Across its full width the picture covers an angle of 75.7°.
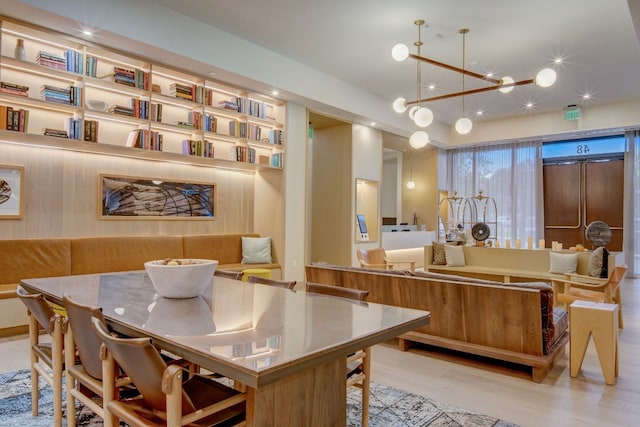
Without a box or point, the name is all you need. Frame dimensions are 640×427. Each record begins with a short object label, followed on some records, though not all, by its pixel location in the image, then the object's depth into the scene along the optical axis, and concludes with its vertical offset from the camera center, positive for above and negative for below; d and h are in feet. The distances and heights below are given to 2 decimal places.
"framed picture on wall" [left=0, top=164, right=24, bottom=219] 13.75 +1.06
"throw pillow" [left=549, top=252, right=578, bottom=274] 18.88 -1.84
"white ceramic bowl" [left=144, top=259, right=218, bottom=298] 6.40 -0.87
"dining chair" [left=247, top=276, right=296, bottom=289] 8.21 -1.24
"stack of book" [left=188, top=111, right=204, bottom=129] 17.38 +4.35
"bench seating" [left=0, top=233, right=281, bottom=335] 12.89 -1.25
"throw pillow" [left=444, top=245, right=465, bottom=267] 21.94 -1.77
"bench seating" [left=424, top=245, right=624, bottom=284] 19.16 -2.15
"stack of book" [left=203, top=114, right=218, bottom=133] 17.51 +4.29
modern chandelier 12.57 +4.43
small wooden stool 9.79 -2.69
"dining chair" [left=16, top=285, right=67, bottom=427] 6.31 -1.87
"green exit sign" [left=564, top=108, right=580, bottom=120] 26.32 +7.02
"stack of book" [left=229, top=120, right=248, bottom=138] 18.78 +4.32
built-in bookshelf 13.25 +4.51
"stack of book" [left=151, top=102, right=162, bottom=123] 16.01 +4.32
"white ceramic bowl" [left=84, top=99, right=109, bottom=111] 14.47 +4.19
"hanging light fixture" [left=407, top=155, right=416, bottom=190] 33.14 +3.40
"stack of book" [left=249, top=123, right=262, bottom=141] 19.26 +4.30
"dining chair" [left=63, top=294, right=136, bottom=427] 5.18 -2.00
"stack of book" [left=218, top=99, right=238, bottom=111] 18.31 +5.31
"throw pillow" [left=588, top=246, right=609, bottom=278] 17.43 -1.74
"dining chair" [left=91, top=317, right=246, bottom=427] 4.11 -1.96
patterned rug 7.59 -3.76
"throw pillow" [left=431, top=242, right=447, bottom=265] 22.27 -1.74
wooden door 28.37 +1.75
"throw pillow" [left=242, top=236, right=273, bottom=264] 19.88 -1.33
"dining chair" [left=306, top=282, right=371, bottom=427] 6.79 -2.47
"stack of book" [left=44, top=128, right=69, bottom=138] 13.40 +2.97
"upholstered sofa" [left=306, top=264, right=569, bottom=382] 9.90 -2.36
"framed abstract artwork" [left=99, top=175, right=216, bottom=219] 16.35 +1.06
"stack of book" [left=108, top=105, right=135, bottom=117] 14.87 +4.11
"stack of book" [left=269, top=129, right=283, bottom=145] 20.06 +4.23
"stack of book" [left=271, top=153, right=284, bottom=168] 20.12 +3.07
